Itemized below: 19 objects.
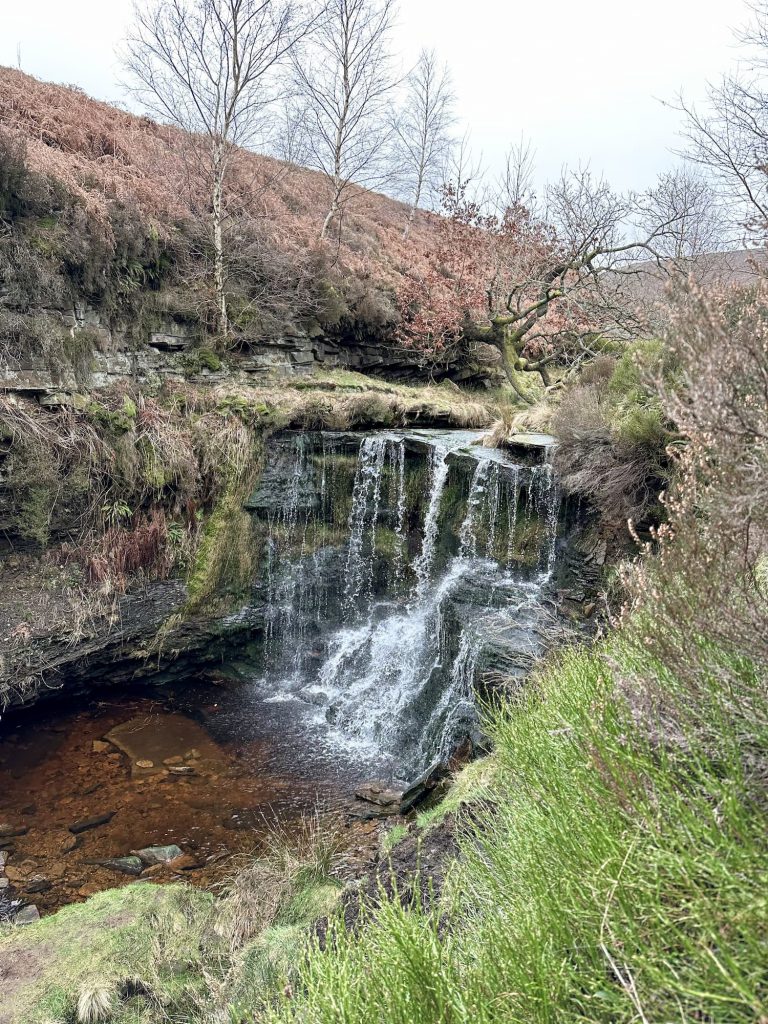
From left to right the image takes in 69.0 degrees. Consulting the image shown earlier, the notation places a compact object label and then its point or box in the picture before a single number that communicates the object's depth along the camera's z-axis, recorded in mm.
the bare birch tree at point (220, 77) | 8883
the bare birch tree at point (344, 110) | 12164
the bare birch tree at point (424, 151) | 17844
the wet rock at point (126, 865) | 4637
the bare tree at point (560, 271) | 9531
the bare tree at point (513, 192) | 11391
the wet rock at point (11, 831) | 4969
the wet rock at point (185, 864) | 4699
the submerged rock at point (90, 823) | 5086
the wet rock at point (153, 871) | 4590
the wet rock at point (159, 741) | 6090
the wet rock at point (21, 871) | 4520
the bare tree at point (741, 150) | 6449
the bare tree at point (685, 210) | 10086
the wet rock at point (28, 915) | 3956
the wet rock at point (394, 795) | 4779
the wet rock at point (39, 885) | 4418
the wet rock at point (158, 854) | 4761
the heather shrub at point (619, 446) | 5711
